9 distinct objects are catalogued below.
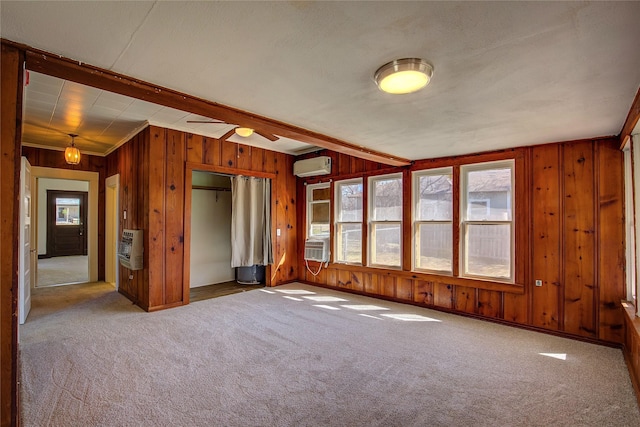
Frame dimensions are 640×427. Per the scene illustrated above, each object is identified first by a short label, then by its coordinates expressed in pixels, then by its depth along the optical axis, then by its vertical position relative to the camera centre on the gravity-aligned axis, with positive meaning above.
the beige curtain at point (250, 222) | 5.48 -0.11
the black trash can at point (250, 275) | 6.07 -1.17
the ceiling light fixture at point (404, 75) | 1.83 +0.88
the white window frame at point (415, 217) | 4.74 -0.02
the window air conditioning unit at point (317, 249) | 5.74 -0.64
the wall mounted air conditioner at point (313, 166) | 5.58 +0.93
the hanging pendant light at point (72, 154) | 4.72 +0.97
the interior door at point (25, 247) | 3.66 -0.39
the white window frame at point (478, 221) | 3.93 -0.08
